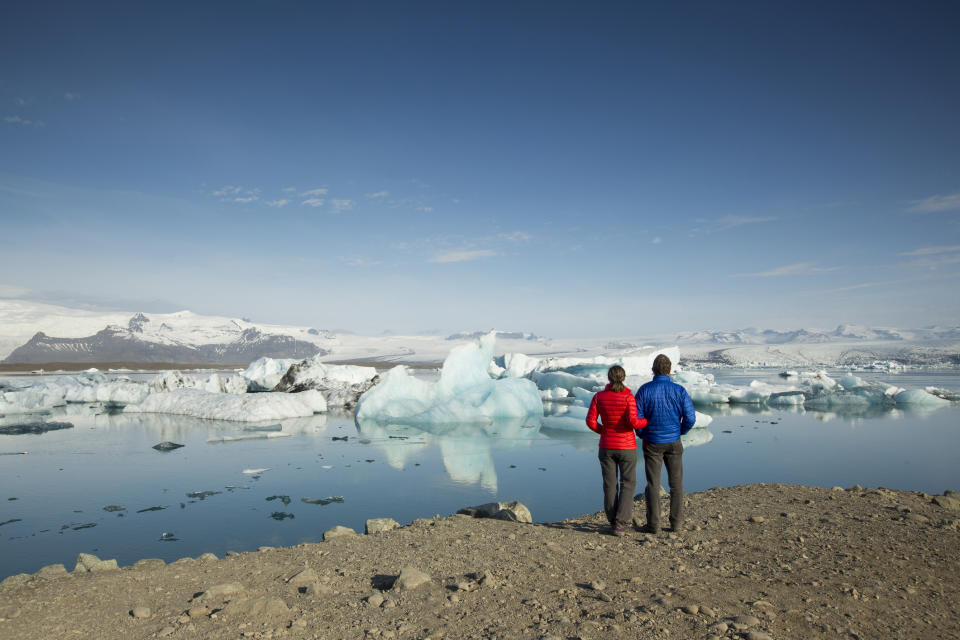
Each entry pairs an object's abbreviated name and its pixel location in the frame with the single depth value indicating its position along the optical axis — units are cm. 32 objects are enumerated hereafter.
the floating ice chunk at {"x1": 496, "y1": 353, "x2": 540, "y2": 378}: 2695
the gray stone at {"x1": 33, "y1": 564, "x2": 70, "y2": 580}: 357
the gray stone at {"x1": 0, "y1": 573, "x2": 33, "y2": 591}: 336
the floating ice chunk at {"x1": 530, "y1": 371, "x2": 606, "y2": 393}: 2157
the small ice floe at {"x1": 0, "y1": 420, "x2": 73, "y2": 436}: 1228
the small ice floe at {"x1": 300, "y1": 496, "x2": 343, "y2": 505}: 618
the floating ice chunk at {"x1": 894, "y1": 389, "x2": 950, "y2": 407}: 1680
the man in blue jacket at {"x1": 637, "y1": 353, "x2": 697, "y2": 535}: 412
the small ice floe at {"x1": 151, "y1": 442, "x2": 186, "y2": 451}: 971
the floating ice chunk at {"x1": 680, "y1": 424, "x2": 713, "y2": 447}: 1058
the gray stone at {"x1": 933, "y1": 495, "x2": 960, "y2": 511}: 475
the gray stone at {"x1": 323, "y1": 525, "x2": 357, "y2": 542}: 443
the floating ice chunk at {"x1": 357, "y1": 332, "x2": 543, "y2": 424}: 1391
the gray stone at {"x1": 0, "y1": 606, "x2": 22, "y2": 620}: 284
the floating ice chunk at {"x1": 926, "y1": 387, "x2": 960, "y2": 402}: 1830
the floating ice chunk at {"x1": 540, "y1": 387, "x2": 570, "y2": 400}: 2097
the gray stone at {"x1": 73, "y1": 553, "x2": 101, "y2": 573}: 375
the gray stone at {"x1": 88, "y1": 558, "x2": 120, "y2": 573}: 375
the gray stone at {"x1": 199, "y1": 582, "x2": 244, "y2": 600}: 295
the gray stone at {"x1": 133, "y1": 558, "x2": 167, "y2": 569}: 379
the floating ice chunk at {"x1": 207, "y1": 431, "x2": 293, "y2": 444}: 1063
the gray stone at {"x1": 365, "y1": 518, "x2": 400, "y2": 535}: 464
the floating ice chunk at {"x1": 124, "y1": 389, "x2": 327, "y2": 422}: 1393
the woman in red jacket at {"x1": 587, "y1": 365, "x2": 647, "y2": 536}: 414
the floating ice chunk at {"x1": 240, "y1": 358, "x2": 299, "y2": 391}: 2161
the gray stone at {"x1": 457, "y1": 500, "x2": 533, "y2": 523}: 489
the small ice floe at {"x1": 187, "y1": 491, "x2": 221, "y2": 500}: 644
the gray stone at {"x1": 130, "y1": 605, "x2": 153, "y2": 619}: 279
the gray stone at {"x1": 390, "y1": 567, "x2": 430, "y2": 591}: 306
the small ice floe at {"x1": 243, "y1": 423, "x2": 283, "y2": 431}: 1229
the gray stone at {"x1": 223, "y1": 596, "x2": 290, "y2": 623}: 274
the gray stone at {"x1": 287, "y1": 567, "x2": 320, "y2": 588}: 320
